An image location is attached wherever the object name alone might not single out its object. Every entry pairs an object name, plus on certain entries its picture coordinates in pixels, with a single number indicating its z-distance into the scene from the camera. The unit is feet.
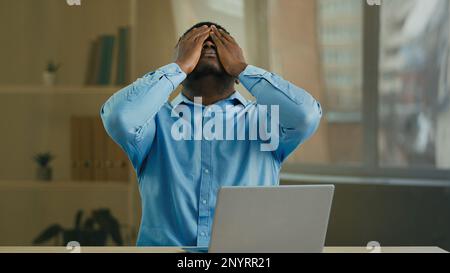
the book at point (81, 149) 18.90
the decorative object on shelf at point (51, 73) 19.03
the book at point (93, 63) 18.88
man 11.23
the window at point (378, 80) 19.56
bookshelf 18.92
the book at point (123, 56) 18.79
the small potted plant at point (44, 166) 19.12
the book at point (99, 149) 18.68
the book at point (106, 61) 18.85
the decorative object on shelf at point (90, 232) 19.08
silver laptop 8.26
